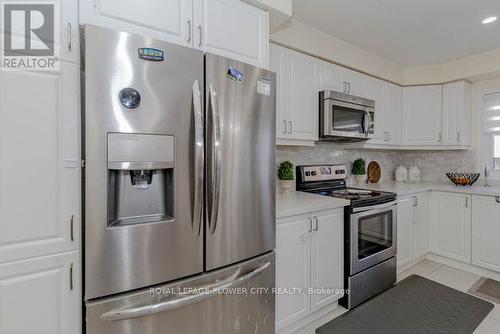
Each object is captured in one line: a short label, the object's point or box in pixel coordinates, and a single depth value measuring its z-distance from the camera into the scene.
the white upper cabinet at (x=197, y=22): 1.11
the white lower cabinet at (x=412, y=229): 2.69
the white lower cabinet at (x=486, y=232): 2.61
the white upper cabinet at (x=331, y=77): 2.45
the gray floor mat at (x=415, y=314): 1.89
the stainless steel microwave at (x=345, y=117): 2.35
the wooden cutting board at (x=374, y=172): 3.42
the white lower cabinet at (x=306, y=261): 1.72
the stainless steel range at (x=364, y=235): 2.06
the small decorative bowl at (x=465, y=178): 3.11
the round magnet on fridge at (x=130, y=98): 1.04
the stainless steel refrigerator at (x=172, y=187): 1.02
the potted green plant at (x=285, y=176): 2.37
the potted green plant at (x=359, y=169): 3.10
